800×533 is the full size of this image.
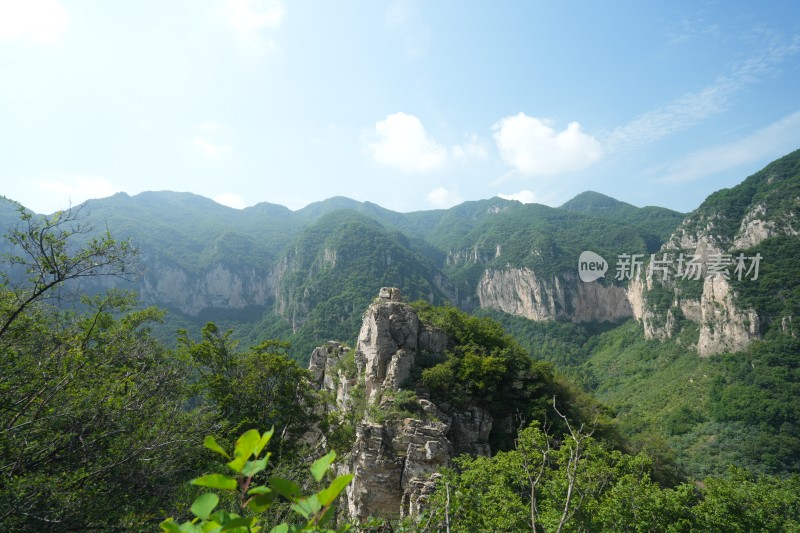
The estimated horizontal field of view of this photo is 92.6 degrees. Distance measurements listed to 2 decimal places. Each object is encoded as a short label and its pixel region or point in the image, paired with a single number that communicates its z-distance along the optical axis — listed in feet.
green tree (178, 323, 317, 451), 55.98
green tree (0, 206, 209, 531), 19.11
